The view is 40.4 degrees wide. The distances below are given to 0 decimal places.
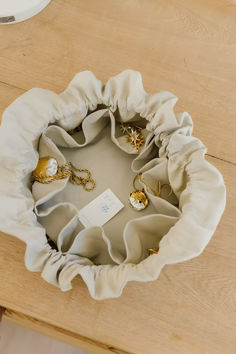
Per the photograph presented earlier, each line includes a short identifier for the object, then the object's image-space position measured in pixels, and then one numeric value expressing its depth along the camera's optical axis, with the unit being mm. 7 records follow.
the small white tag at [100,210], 643
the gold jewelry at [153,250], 597
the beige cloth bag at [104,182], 527
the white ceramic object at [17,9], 730
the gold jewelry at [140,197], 641
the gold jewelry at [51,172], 619
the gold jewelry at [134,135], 656
